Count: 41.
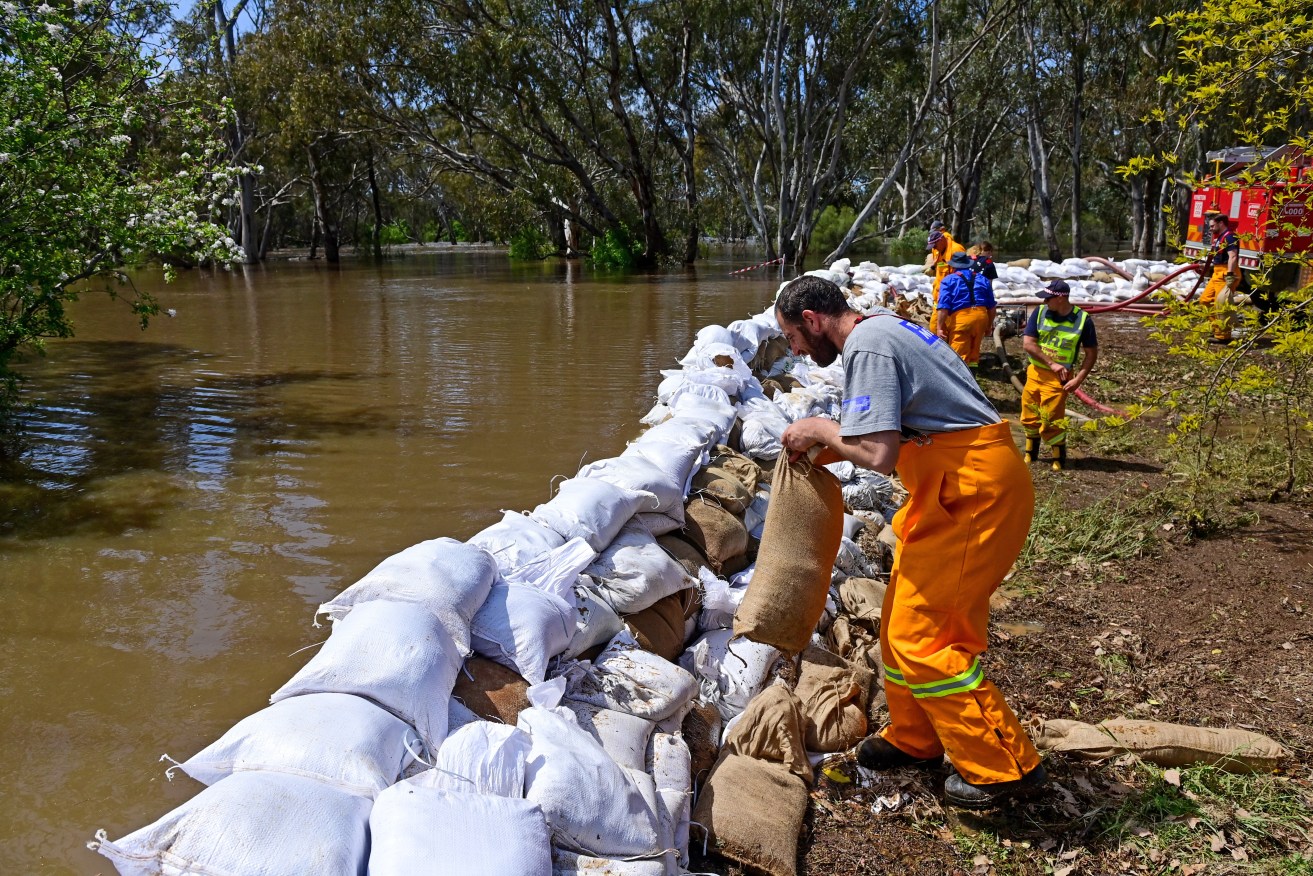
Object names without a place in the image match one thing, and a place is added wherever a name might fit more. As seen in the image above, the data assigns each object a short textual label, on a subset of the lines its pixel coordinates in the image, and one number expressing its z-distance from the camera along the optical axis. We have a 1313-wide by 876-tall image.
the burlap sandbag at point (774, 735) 2.83
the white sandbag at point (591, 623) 2.99
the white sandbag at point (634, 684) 2.81
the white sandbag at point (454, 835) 1.88
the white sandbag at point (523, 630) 2.76
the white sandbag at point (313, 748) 2.07
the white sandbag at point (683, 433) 4.56
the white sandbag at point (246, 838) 1.80
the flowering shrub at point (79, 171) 6.27
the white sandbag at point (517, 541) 3.19
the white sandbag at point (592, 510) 3.44
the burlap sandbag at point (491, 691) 2.66
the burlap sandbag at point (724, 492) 4.35
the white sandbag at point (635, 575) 3.28
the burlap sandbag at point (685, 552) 3.81
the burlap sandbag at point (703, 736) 2.89
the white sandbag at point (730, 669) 3.23
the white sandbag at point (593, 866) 2.13
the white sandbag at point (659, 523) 3.82
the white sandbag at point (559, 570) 3.06
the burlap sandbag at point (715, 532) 4.02
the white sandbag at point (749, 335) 7.73
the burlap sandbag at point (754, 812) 2.46
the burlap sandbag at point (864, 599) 3.82
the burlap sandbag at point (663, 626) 3.28
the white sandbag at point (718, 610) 3.66
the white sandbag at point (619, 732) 2.60
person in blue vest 7.59
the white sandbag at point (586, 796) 2.18
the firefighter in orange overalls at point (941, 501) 2.43
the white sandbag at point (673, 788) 2.41
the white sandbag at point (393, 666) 2.36
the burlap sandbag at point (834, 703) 3.00
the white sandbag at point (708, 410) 5.17
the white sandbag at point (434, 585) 2.70
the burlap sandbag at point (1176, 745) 2.77
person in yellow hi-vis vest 6.07
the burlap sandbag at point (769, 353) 8.08
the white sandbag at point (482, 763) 2.12
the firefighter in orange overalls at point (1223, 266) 8.61
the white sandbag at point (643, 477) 3.86
